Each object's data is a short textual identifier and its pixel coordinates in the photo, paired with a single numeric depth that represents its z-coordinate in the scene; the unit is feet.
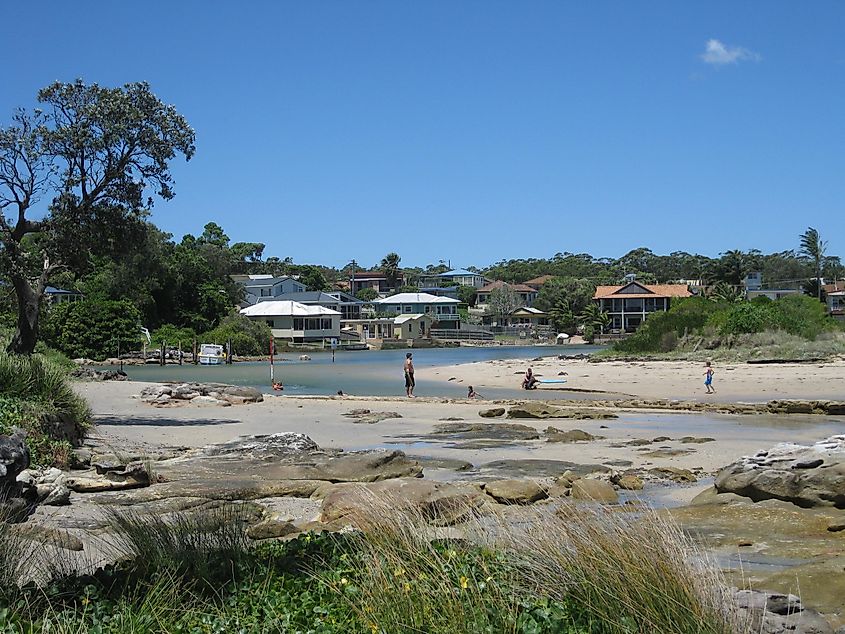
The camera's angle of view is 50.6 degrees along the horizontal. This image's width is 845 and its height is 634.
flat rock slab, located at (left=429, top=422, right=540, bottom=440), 69.90
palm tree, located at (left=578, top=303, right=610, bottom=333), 348.18
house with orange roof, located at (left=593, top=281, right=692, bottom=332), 340.39
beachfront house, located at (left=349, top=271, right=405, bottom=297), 523.29
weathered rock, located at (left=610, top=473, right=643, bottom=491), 42.98
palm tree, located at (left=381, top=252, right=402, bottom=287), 523.29
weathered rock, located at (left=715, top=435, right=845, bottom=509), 35.29
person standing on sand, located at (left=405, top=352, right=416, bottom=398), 115.14
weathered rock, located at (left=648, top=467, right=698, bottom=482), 47.14
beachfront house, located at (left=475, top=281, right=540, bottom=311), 465.47
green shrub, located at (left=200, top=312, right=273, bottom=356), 267.18
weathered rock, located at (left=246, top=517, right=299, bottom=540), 29.89
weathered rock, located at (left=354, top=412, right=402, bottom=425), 83.26
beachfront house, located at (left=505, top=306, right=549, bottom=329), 417.28
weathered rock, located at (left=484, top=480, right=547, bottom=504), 37.50
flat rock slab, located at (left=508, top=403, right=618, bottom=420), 85.92
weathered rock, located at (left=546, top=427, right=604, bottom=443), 67.10
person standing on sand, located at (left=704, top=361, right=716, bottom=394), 115.65
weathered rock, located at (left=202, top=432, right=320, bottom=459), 51.75
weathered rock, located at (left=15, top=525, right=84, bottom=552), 25.57
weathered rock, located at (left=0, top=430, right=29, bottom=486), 32.45
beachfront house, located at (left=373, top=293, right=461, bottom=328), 395.55
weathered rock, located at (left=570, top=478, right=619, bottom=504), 37.35
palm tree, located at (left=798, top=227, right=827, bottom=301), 353.92
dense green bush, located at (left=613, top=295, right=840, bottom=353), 180.45
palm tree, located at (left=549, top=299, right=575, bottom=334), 376.68
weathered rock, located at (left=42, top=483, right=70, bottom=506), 36.22
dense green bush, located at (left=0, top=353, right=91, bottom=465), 44.21
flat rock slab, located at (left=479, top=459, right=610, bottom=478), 48.80
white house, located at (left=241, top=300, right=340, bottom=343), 314.76
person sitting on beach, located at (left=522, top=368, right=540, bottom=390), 131.13
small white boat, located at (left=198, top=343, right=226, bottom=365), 242.58
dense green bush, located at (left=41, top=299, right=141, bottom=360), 234.58
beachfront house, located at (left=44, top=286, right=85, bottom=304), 275.39
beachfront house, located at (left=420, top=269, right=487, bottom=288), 574.11
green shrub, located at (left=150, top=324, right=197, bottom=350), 258.80
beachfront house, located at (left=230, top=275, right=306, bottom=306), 375.10
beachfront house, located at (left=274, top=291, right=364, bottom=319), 359.48
